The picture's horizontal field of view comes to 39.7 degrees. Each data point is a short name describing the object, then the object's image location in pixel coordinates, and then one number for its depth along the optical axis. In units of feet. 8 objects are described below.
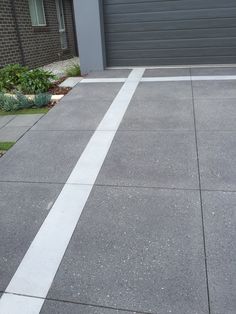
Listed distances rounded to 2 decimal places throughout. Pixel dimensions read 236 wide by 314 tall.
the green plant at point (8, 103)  23.44
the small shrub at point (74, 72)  33.58
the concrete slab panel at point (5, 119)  21.27
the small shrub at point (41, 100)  23.66
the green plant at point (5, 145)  17.59
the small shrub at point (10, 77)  27.63
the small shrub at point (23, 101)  23.67
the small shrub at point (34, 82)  26.55
